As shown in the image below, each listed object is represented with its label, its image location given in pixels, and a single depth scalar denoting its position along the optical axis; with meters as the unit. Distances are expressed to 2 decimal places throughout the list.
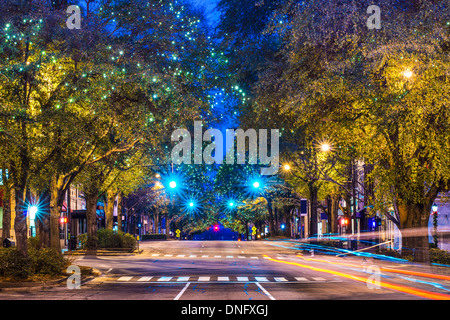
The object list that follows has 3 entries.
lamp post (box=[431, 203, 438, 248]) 42.02
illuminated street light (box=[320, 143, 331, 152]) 37.27
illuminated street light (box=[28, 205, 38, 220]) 40.06
